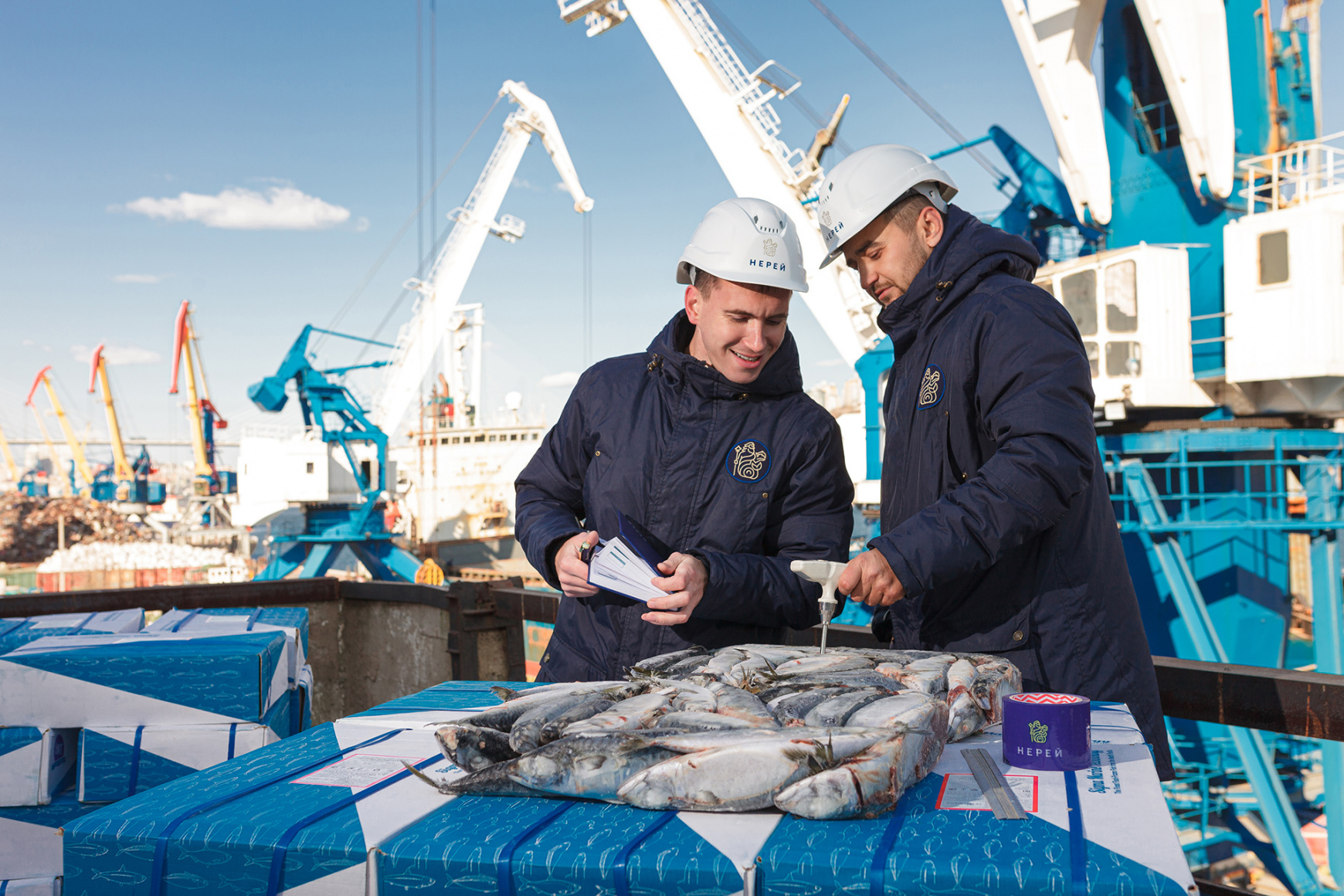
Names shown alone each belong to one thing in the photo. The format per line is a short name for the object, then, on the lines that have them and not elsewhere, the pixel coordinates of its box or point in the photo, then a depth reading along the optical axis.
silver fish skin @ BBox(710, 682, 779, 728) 1.30
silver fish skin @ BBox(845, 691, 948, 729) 1.25
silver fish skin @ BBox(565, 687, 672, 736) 1.29
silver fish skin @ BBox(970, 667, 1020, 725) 1.51
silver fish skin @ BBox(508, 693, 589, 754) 1.31
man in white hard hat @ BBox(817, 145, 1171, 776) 1.68
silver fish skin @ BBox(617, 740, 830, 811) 1.10
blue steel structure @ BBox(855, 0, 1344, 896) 12.10
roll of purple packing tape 1.25
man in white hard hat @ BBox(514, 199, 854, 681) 2.14
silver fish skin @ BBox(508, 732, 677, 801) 1.16
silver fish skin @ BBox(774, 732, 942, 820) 1.07
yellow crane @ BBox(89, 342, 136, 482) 45.31
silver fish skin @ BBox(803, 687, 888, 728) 1.30
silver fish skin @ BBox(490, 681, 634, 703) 1.53
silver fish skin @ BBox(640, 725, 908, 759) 1.15
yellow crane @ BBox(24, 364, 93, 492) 53.78
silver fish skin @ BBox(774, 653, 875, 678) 1.57
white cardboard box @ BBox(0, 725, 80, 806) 1.95
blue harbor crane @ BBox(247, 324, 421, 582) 20.36
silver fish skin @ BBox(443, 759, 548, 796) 1.21
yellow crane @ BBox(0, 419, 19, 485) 59.13
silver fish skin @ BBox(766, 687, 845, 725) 1.34
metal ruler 1.09
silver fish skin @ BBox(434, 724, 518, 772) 1.31
